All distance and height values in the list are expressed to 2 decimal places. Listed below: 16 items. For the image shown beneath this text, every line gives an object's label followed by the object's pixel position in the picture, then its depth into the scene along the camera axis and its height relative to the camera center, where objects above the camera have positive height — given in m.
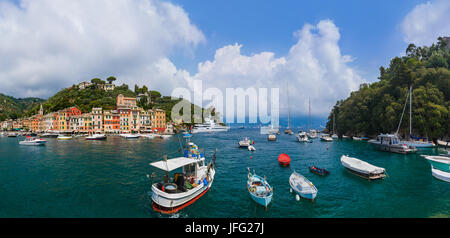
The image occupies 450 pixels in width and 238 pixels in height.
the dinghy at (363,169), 23.39 -6.38
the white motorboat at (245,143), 52.56 -6.32
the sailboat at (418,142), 46.69 -5.50
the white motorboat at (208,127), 142.50 -4.99
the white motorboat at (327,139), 69.82 -6.87
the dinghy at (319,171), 26.26 -7.21
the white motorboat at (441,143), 49.51 -6.04
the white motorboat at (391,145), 40.16 -5.63
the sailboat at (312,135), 82.65 -6.42
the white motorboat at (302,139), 65.88 -6.66
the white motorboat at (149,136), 84.47 -6.89
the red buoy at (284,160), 31.18 -6.66
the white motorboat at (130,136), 80.18 -6.52
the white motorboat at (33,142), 56.41 -6.39
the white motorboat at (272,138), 72.12 -6.66
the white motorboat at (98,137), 73.44 -6.39
